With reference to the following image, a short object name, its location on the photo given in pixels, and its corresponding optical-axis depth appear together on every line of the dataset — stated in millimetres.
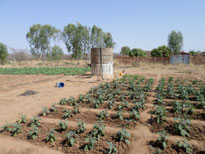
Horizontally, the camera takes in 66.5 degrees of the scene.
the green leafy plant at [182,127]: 3381
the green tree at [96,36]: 35675
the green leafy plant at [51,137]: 3418
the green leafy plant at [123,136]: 3252
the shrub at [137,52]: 43469
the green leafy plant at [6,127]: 3957
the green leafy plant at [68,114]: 4527
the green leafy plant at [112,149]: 2894
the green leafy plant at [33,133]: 3580
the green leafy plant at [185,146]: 2832
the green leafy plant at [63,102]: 5746
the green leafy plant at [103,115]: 4379
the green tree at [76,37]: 32875
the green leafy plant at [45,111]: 4873
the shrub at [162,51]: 37562
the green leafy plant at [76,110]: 4793
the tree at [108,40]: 39416
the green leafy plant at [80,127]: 3665
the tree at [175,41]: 37719
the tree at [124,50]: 62762
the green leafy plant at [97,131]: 3400
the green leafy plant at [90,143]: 3076
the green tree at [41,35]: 37562
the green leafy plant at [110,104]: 5101
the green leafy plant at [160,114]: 3984
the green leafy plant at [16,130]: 3820
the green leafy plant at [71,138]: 3225
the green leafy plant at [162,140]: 3093
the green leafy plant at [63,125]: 3816
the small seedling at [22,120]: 4363
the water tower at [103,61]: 12087
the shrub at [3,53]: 34031
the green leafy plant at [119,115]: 4180
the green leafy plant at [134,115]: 4191
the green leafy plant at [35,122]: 4117
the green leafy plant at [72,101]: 5715
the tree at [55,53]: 39250
